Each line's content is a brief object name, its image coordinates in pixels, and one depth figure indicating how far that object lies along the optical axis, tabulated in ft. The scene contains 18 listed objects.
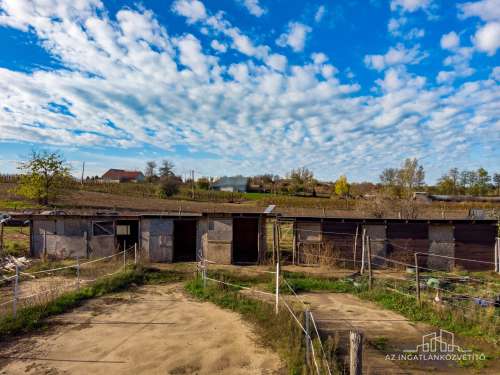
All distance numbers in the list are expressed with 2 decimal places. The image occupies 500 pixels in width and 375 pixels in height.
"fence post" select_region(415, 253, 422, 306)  33.37
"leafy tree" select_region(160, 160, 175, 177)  256.52
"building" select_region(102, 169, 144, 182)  327.65
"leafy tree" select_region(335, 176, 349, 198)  236.22
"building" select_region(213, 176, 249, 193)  269.85
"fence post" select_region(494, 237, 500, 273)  55.19
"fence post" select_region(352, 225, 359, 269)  59.20
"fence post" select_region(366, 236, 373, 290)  39.90
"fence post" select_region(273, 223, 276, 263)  59.64
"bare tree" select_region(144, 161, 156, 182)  280.51
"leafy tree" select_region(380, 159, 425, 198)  181.19
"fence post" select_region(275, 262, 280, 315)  30.41
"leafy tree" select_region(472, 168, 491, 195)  257.87
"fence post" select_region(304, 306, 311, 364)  21.40
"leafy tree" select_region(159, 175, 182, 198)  181.74
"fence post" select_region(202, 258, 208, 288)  41.53
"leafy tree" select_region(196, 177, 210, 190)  246.06
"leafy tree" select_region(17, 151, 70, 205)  115.85
